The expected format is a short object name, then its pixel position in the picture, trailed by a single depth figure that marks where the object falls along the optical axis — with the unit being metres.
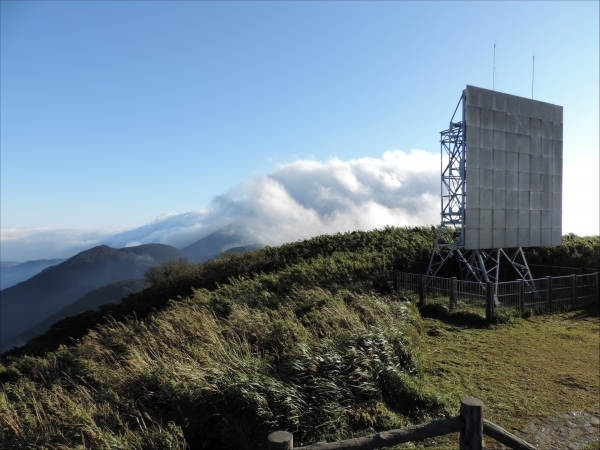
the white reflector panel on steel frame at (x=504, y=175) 15.89
